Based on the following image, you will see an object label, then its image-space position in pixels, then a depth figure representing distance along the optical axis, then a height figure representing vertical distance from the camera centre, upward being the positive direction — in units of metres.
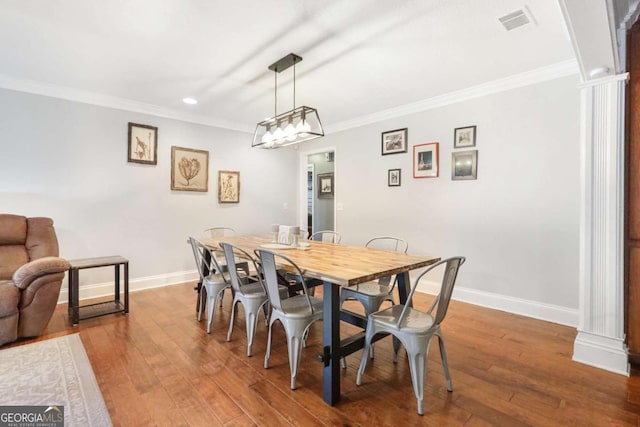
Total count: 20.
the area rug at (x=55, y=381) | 1.67 -1.10
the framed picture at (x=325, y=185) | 6.37 +0.55
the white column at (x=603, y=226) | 2.10 -0.09
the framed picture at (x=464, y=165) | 3.42 +0.55
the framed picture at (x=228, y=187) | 4.74 +0.38
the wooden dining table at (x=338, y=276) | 1.74 -0.37
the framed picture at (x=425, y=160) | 3.75 +0.66
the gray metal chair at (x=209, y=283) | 2.73 -0.68
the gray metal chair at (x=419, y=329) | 1.67 -0.68
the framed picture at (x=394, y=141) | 4.08 +0.97
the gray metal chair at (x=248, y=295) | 2.33 -0.67
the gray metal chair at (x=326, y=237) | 3.95 -0.34
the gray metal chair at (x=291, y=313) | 1.89 -0.66
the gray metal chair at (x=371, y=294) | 2.33 -0.66
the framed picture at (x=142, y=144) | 3.93 +0.87
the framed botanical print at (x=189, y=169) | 4.30 +0.59
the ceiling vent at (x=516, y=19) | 2.05 +1.36
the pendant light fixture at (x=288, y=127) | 2.69 +0.79
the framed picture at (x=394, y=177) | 4.16 +0.48
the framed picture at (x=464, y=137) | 3.43 +0.88
